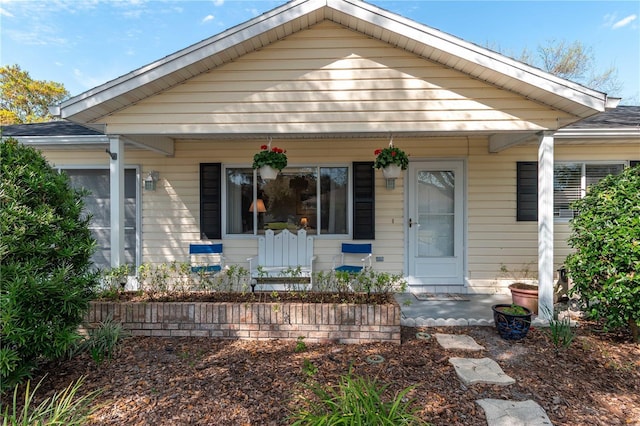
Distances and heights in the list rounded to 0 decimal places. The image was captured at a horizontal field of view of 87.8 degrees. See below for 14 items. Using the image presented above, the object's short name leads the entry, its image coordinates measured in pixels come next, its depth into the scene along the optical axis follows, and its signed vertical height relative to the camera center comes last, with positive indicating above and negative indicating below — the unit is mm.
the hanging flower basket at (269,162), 4418 +609
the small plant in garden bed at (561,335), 3418 -1322
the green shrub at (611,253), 3420 -480
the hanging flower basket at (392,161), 4469 +632
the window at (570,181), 5641 +464
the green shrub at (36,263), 2375 -449
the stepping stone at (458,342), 3402 -1422
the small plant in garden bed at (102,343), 2994 -1262
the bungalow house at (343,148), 3992 +954
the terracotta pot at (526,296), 4480 -1202
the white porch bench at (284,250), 5621 -719
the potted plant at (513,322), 3568 -1239
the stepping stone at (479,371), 2719 -1411
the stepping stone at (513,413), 2213 -1421
